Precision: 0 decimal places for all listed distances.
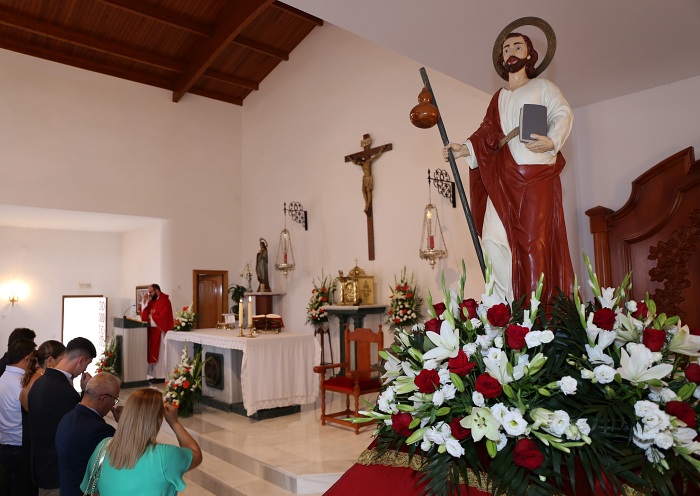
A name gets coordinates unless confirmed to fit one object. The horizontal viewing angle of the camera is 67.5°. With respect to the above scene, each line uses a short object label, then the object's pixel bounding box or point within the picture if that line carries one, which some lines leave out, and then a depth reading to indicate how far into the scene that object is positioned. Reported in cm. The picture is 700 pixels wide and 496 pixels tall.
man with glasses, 248
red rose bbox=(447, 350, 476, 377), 152
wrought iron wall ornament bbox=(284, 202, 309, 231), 959
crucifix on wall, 821
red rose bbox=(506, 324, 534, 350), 152
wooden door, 1071
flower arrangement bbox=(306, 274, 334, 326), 827
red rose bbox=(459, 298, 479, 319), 175
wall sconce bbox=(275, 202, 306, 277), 936
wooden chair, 553
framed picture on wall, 1095
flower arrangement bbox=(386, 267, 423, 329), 721
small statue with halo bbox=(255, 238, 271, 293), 994
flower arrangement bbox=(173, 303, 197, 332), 763
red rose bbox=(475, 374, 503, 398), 146
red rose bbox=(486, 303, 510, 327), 160
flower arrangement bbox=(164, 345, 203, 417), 635
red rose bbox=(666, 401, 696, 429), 144
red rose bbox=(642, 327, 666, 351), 157
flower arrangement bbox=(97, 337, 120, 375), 806
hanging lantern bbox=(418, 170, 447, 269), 679
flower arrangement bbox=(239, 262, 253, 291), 1074
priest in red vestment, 899
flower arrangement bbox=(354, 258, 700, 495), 142
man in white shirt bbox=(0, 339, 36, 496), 321
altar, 588
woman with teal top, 219
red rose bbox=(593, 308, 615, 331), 162
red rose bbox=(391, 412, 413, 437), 159
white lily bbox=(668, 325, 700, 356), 167
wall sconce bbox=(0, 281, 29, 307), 1039
